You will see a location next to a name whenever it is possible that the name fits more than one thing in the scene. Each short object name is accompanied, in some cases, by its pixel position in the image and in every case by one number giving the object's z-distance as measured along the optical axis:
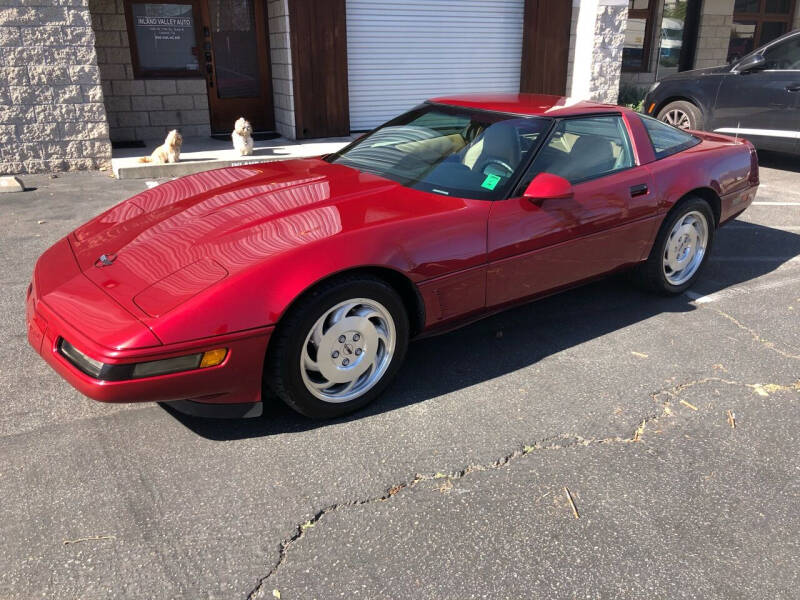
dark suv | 8.49
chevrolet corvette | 2.70
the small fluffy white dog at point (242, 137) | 8.55
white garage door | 10.66
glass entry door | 10.02
